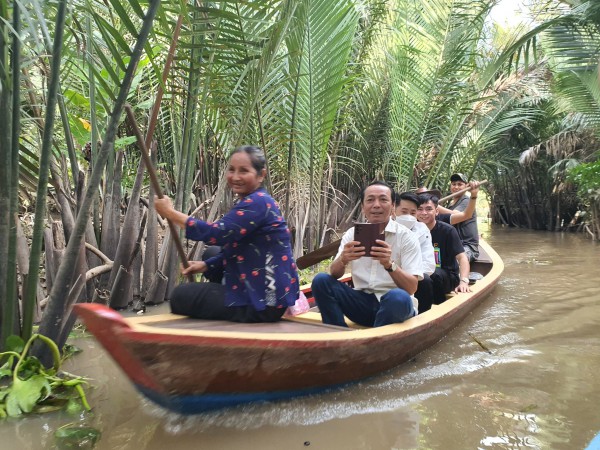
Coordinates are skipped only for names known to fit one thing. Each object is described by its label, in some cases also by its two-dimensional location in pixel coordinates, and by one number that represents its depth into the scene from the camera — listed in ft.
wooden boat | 5.79
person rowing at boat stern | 16.06
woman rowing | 7.38
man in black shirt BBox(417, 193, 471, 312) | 12.62
